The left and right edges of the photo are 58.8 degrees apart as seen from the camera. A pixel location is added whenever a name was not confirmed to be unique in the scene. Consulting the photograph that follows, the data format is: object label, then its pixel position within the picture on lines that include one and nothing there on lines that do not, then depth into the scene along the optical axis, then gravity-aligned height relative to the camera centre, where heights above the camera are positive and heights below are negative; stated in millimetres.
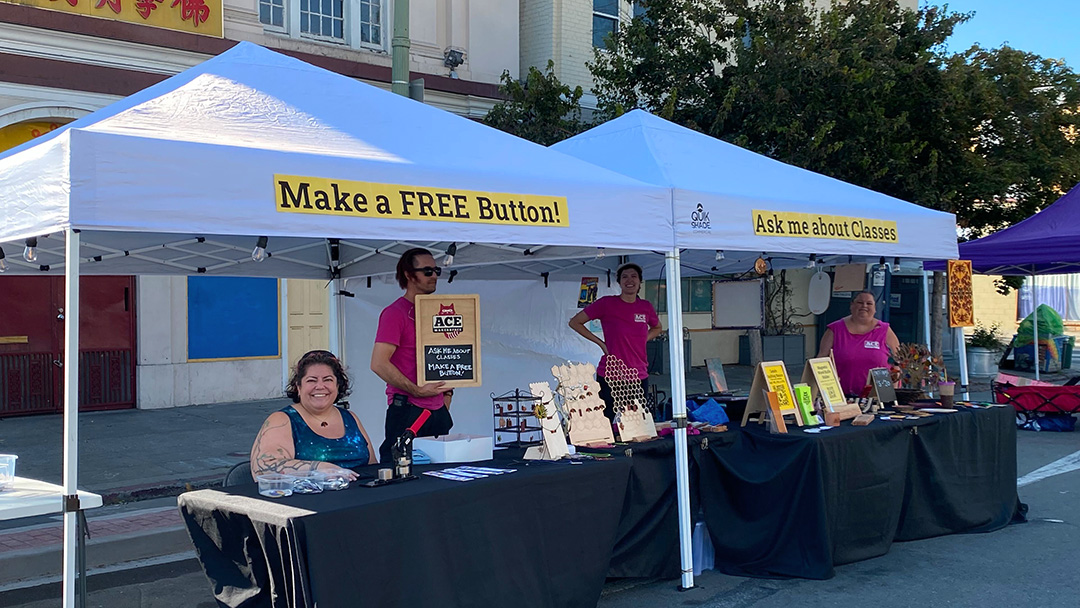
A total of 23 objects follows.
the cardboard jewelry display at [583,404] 5184 -366
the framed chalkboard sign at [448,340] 5023 +2
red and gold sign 11114 +4057
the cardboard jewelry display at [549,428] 4828 -456
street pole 9094 +2761
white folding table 3664 -609
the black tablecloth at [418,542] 3561 -822
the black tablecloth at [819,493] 5484 -975
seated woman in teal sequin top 4250 -411
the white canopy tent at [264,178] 3504 +694
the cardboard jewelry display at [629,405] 5387 -402
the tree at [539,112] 13781 +3308
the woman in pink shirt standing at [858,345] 7016 -110
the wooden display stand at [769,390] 5887 -367
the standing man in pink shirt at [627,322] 7227 +102
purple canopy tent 12234 +1087
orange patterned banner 7699 +270
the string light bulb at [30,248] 4188 +447
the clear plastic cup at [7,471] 4281 -545
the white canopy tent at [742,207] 5352 +790
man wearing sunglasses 5336 -85
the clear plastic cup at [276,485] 3953 -584
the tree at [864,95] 13086 +3358
